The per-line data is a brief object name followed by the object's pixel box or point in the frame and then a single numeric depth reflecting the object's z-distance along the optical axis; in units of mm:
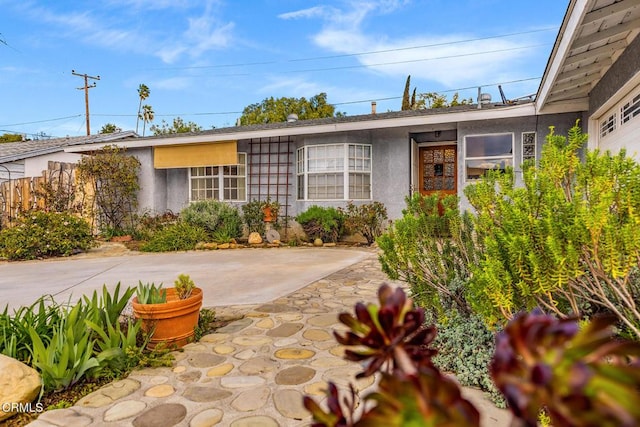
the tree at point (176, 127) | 27219
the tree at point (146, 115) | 28497
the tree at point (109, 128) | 27570
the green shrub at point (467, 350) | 2291
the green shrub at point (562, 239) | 1651
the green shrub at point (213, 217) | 9977
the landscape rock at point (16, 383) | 2090
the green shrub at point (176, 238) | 8945
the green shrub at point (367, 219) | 9086
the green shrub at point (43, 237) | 7738
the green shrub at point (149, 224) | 10219
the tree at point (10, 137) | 25284
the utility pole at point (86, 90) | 24339
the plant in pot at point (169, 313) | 2883
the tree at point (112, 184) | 10547
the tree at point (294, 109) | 25766
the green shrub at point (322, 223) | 9227
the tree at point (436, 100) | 19047
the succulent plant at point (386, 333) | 545
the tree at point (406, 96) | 17688
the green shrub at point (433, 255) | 2900
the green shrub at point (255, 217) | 10148
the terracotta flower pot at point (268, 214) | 9969
